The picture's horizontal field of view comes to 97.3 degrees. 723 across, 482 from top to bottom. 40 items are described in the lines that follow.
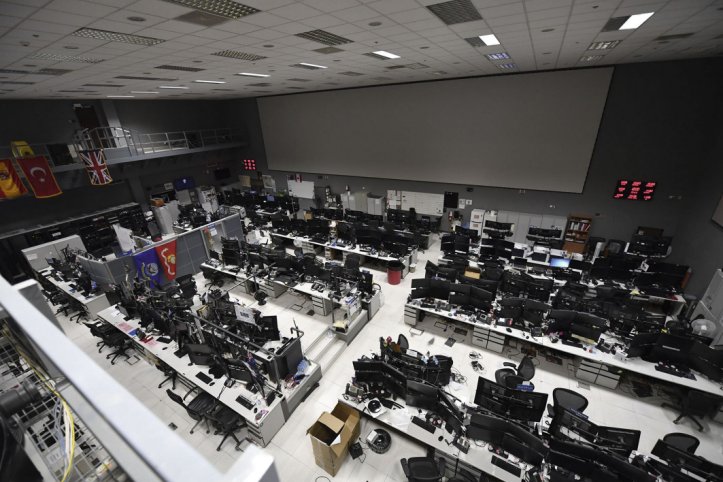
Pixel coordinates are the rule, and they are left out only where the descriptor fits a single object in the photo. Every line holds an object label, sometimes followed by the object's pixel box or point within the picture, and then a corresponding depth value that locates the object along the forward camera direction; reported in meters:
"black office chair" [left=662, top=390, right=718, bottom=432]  5.00
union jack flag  10.91
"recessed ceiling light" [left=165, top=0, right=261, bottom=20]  3.29
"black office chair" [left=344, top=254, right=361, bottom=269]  8.46
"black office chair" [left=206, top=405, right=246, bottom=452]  4.94
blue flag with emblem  8.65
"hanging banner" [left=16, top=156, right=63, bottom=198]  9.94
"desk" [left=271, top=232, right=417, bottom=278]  9.68
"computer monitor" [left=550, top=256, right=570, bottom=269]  8.29
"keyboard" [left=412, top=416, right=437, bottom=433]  4.56
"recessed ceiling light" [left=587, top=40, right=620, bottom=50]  5.75
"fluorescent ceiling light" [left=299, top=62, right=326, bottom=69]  6.85
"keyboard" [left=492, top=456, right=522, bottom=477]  4.03
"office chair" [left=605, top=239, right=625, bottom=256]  9.35
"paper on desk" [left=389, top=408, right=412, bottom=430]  4.69
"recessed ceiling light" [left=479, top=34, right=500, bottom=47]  5.16
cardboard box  4.55
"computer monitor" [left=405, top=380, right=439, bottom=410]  4.58
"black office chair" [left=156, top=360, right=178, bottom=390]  6.26
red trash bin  9.27
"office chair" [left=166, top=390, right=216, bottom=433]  5.04
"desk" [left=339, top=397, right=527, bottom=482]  4.07
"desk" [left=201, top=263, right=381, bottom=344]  7.18
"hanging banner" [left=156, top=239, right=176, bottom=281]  9.03
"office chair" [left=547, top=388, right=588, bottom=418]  4.96
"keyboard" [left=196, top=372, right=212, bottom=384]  5.46
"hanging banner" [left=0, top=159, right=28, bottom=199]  9.60
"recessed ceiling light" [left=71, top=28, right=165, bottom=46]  3.87
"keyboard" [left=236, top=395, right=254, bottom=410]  5.07
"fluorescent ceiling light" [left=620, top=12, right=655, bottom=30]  4.17
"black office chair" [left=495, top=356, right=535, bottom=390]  5.27
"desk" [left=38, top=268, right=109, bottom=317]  8.19
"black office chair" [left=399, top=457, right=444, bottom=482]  4.10
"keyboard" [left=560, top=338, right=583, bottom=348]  5.91
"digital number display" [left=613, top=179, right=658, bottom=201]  9.09
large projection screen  9.65
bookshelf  10.06
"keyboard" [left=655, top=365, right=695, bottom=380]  5.24
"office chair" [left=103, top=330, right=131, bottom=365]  6.92
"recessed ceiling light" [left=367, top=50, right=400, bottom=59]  6.11
